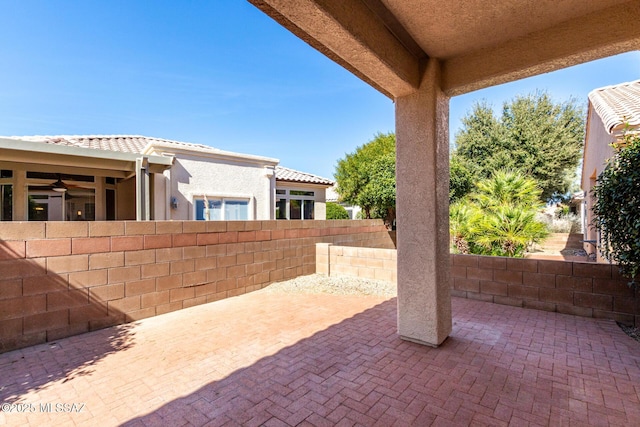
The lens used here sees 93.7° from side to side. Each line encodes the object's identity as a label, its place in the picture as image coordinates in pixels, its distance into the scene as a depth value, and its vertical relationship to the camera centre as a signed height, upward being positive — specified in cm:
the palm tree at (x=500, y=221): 769 -16
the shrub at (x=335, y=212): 1769 +29
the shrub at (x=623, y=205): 410 +12
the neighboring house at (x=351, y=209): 3253 +83
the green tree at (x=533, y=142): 1927 +483
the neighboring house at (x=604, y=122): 609 +237
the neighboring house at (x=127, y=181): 852 +135
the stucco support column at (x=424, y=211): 398 +7
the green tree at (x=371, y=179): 1320 +189
